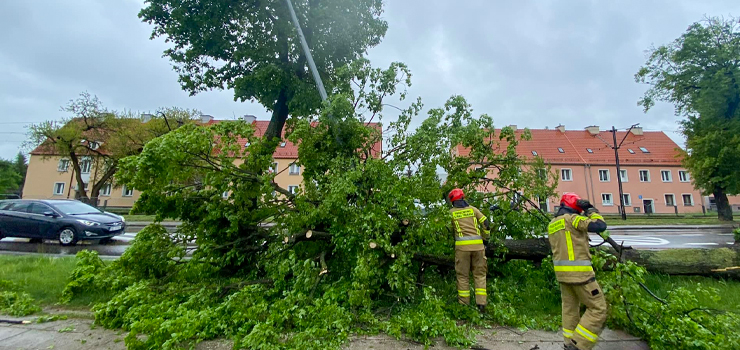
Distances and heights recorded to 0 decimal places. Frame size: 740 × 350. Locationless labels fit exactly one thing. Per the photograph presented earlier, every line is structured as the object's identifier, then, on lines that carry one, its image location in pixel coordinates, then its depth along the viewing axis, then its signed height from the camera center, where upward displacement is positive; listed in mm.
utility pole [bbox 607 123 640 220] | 22978 +1018
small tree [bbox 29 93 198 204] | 23141 +5192
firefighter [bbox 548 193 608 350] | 3154 -551
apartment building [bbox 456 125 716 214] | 32875 +3466
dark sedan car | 9523 -379
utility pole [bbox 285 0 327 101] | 6059 +2858
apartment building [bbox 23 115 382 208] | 32281 +2913
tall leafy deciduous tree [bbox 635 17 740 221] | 19359 +7056
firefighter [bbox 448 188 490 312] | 4363 -451
